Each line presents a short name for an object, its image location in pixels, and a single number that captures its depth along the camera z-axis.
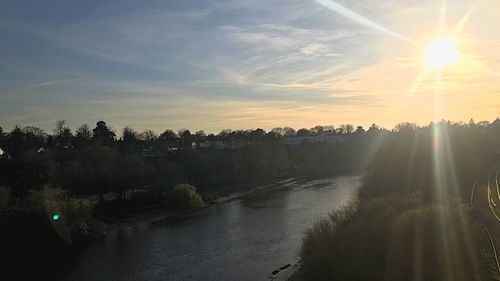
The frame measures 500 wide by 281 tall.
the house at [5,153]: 84.28
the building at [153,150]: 129.00
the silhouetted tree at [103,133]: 124.88
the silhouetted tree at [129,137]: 130.00
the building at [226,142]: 164.93
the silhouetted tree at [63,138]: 122.04
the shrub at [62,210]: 44.03
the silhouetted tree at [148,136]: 151.62
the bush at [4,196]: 48.23
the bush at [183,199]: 60.91
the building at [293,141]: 189.25
